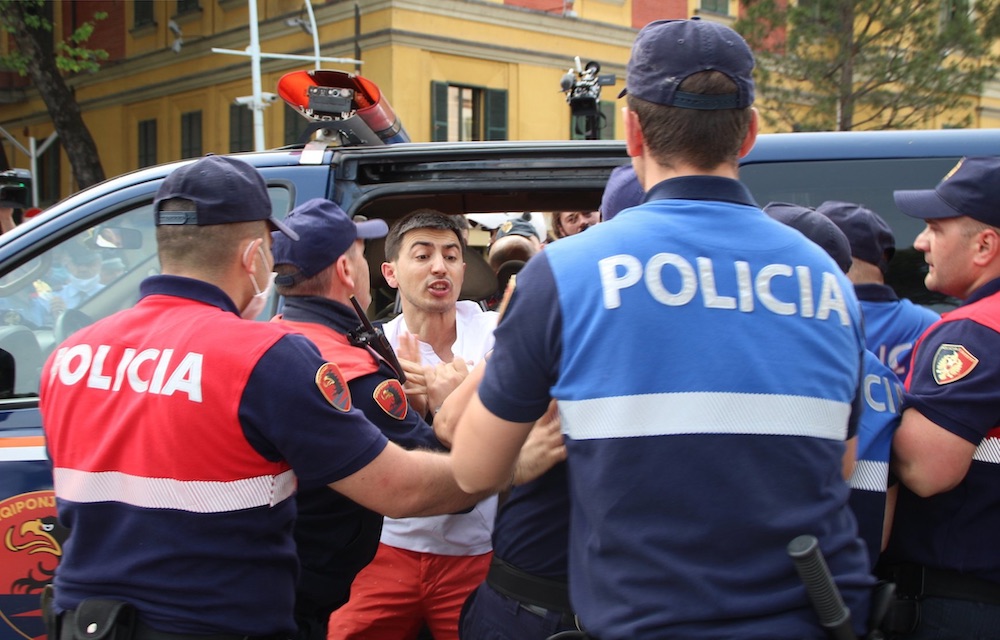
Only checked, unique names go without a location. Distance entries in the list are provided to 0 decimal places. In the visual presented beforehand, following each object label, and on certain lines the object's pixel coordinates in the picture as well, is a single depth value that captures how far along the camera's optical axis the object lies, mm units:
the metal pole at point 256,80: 17108
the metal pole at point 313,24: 17328
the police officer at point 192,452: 1900
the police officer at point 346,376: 2406
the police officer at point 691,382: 1532
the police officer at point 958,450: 1982
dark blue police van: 2951
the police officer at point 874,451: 2045
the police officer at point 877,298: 2564
